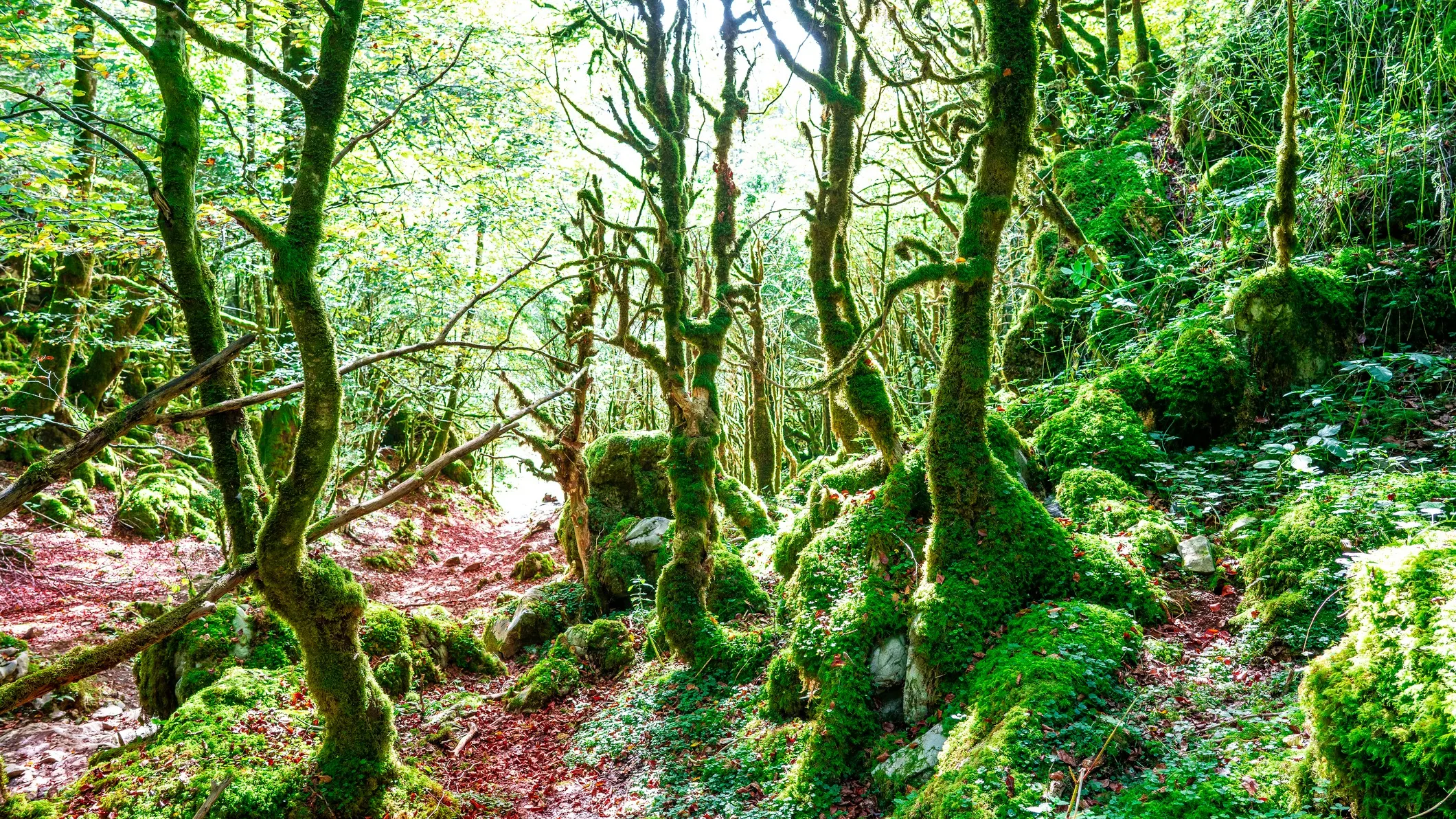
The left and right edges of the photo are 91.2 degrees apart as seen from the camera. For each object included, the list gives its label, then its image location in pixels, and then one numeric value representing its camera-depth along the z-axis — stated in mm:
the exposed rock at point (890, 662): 4875
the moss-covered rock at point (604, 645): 8008
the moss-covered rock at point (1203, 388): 5828
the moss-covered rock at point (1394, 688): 2355
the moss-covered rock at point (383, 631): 7453
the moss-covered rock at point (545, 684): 7469
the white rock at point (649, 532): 9484
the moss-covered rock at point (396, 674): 7250
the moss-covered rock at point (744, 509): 9719
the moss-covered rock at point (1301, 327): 5719
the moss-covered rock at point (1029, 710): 3406
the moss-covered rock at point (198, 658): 6270
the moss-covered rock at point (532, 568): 12258
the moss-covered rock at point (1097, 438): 5746
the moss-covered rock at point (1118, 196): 8078
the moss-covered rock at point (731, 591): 7617
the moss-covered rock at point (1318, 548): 3648
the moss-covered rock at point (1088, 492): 5418
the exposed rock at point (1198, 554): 4676
